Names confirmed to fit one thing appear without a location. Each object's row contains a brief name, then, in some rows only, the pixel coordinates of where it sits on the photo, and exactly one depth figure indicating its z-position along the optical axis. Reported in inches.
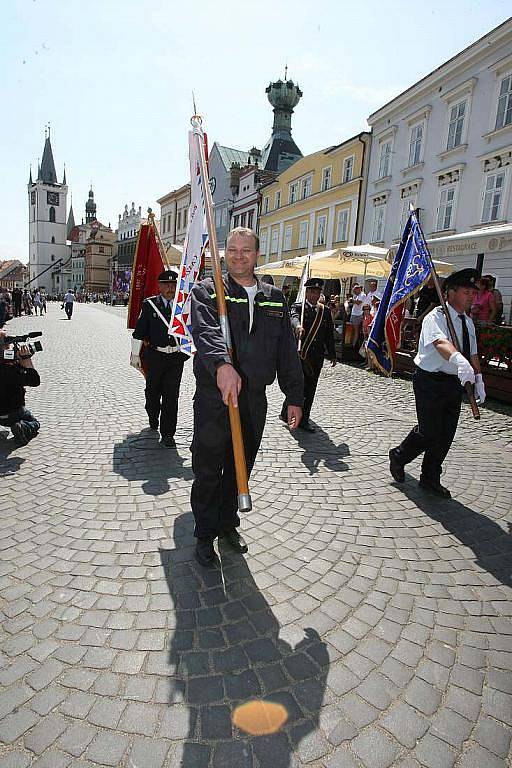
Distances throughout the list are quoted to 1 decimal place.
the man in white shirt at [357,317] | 518.9
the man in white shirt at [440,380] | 162.1
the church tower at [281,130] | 1705.1
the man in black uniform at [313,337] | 259.1
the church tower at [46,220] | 4471.0
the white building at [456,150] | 678.5
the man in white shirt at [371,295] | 518.2
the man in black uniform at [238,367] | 115.2
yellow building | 1026.7
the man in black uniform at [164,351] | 213.8
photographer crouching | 204.7
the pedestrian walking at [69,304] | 1122.0
